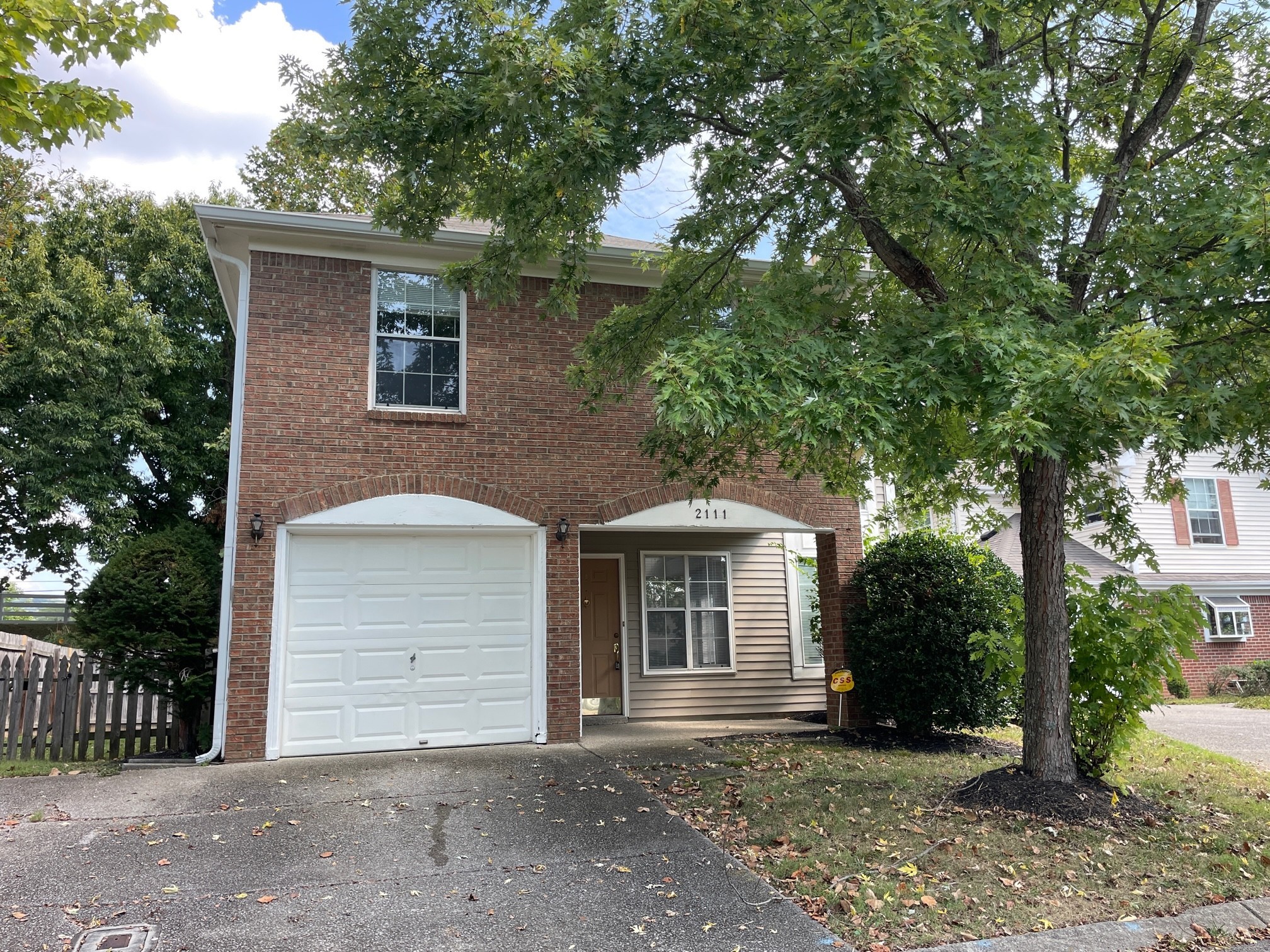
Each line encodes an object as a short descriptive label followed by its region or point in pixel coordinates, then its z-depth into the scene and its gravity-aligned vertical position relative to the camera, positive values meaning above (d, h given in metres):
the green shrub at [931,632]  9.12 -0.24
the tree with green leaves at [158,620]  8.23 +0.06
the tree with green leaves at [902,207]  5.20 +3.10
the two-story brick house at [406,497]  8.47 +1.31
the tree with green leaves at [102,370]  13.95 +4.42
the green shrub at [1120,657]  6.32 -0.39
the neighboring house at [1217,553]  18.56 +1.15
